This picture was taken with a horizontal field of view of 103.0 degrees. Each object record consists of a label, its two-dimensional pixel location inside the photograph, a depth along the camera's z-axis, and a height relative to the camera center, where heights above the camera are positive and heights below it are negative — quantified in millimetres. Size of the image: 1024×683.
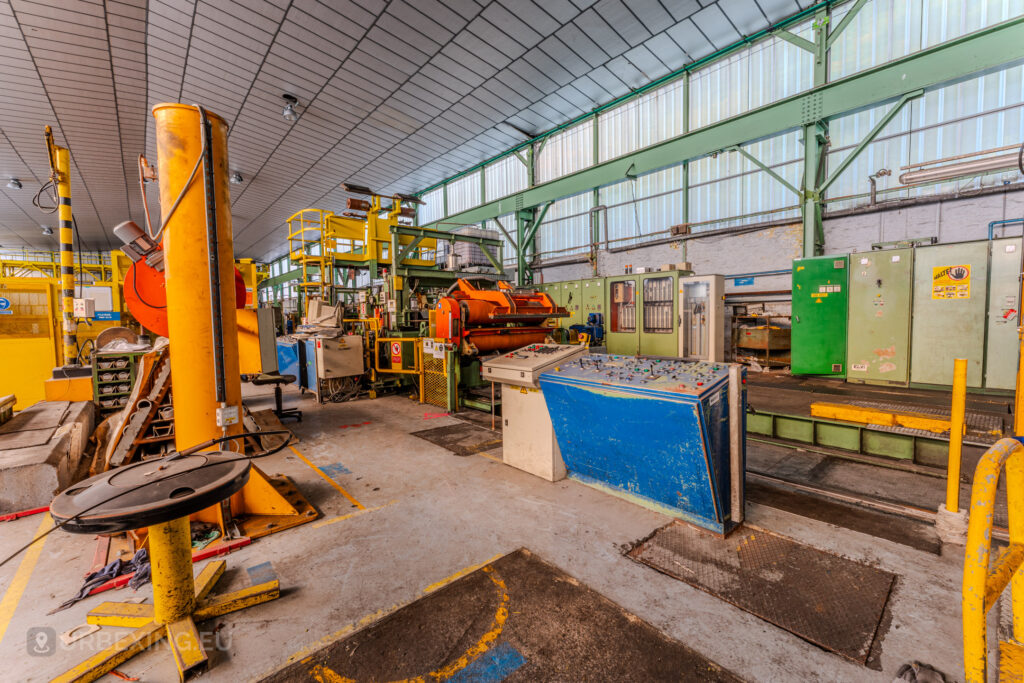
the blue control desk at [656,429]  2457 -744
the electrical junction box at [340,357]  6836 -588
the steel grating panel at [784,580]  1878 -1431
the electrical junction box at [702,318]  8336 -15
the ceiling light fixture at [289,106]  8391 +4528
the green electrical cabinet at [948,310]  5035 +45
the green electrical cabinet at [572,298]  9984 +521
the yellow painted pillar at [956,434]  2371 -737
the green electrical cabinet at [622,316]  9136 +62
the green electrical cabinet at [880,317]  5547 -30
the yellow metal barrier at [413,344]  6891 -445
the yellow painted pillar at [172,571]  1773 -1103
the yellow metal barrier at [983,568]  1065 -727
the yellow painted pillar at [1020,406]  2410 -561
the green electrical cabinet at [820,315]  6098 +16
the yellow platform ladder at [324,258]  8438 +1405
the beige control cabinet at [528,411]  3494 -829
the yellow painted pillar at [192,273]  2445 +316
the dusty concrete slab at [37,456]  3012 -1013
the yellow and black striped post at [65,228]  5496 +1333
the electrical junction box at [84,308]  5500 +250
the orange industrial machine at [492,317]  5637 +47
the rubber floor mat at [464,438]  4555 -1413
